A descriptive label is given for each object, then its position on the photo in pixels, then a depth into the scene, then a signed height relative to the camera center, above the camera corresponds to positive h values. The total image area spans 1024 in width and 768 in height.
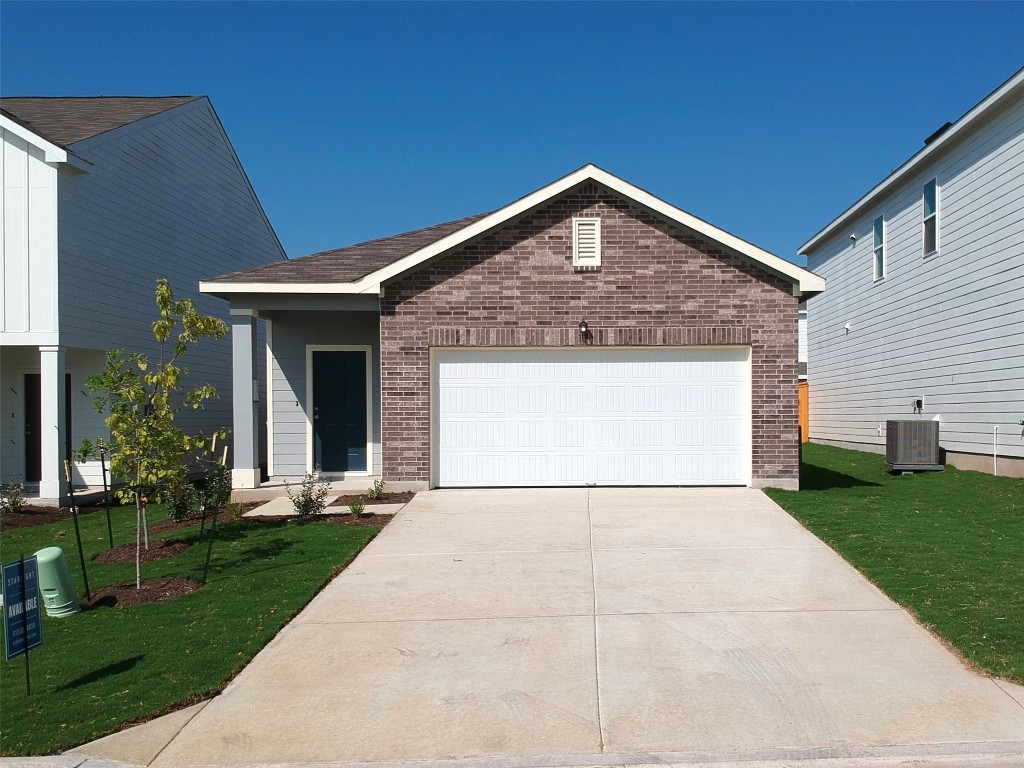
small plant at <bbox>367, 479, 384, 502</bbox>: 12.68 -1.60
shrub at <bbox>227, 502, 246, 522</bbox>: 11.65 -1.73
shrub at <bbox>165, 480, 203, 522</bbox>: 11.76 -1.64
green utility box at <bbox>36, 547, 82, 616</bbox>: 7.27 -1.68
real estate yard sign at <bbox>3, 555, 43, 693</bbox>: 5.48 -1.46
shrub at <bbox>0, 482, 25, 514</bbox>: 13.40 -1.77
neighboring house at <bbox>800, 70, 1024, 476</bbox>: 14.47 +1.79
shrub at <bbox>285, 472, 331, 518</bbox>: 11.74 -1.61
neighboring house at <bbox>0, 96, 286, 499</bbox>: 14.09 +2.69
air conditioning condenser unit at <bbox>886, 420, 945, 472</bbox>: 16.30 -1.23
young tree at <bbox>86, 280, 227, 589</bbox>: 8.48 -0.36
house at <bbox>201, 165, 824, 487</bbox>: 12.87 +0.57
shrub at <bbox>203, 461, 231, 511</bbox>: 10.88 -1.35
